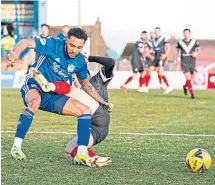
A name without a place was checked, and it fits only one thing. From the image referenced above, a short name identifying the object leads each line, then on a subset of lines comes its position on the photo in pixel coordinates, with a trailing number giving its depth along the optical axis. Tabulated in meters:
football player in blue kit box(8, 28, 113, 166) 11.45
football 10.71
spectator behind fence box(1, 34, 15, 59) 49.18
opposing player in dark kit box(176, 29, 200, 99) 31.67
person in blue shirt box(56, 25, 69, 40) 28.40
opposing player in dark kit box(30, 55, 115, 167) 11.66
